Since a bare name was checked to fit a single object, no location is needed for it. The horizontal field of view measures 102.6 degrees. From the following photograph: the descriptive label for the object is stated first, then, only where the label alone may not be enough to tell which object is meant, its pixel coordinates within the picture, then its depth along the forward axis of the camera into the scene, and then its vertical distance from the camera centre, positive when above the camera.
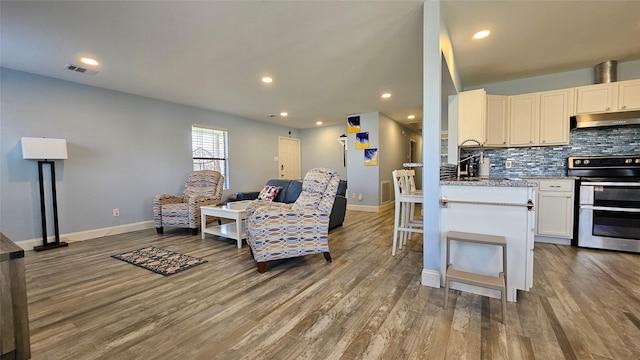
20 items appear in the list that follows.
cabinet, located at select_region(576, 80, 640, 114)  3.13 +0.87
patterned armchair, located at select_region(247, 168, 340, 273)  2.60 -0.55
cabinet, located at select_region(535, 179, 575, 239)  3.28 -0.54
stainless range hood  3.16 +0.60
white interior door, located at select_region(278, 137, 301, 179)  7.45 +0.40
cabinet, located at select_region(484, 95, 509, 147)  3.78 +0.71
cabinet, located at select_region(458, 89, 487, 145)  3.44 +0.73
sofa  4.27 -0.43
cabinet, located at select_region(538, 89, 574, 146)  3.46 +0.70
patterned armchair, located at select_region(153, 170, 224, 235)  4.10 -0.49
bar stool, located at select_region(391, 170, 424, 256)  2.94 -0.42
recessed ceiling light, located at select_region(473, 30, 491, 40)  2.59 +1.38
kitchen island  1.95 -0.45
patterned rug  2.69 -1.00
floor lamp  3.25 +0.24
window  5.44 +0.51
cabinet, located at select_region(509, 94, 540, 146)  3.65 +0.70
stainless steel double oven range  2.97 -0.48
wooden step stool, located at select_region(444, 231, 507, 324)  1.68 -0.77
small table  3.36 -0.62
